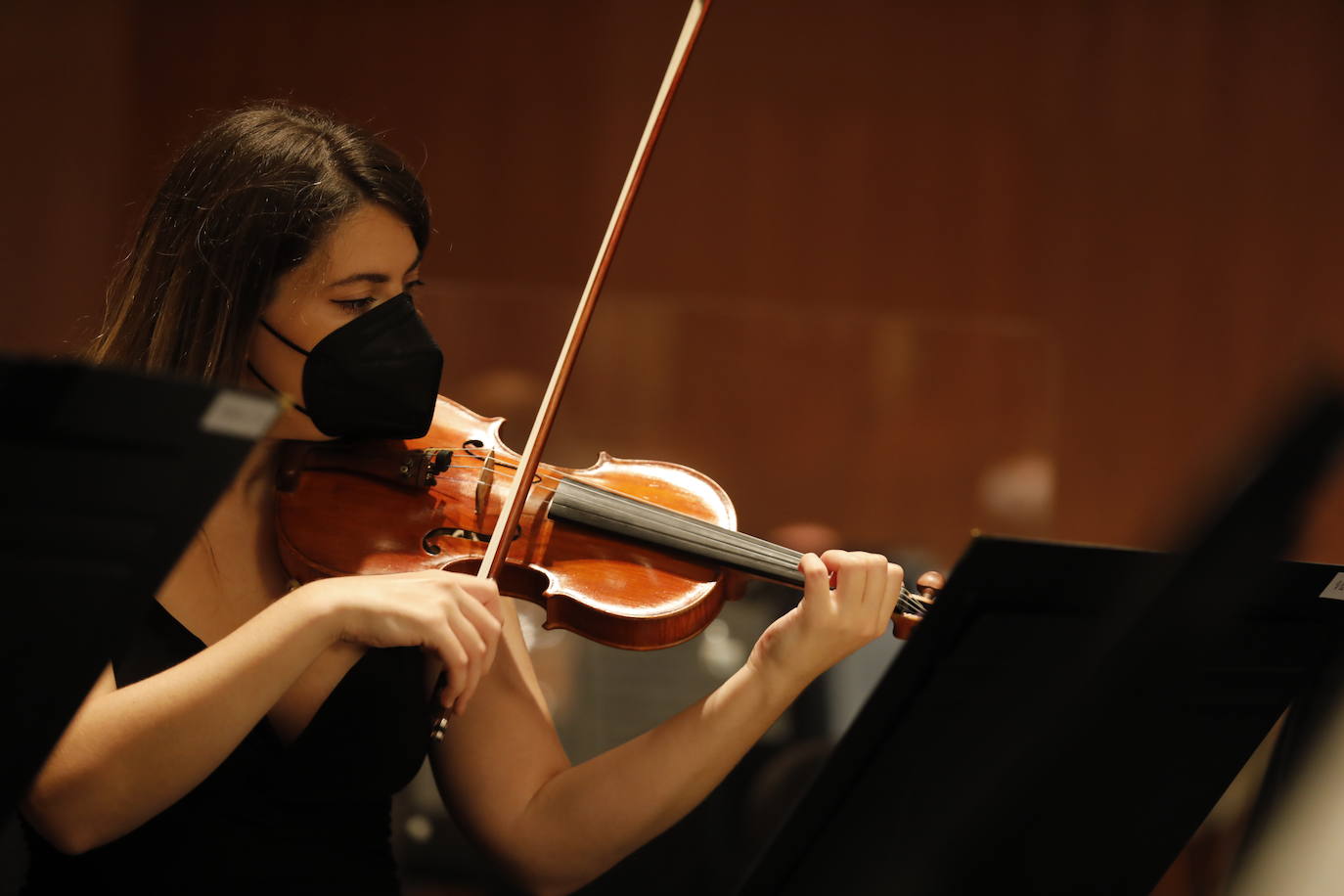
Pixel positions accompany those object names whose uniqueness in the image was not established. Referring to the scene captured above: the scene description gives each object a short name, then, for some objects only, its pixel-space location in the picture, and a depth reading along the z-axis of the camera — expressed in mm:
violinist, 5060
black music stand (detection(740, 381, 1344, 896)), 4726
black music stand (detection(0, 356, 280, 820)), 4069
